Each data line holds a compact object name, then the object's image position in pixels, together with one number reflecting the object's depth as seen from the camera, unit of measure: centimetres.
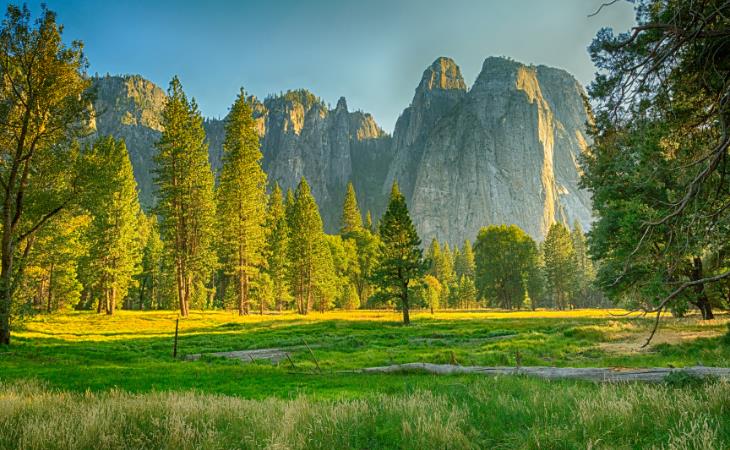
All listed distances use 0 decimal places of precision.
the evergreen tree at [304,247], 5653
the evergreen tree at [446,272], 10246
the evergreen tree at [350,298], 7871
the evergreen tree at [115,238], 4053
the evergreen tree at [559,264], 8238
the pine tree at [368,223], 10570
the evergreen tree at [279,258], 5919
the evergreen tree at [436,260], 10525
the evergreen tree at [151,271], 6906
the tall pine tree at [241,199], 4525
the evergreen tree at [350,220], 8994
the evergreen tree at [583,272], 9581
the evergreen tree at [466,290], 9094
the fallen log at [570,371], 951
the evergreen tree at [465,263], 11056
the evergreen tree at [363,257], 8584
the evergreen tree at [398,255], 4016
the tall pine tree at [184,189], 3953
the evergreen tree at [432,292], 7809
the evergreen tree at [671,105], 550
